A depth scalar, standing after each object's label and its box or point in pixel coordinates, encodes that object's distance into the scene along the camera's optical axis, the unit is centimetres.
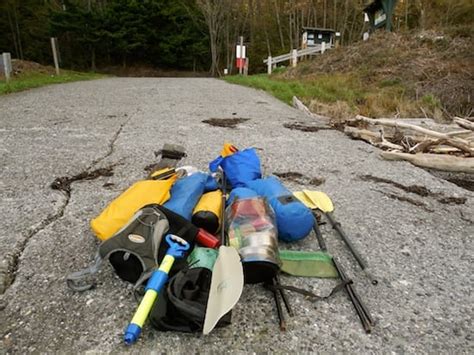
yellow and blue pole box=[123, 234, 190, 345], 123
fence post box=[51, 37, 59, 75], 1359
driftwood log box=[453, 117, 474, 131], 431
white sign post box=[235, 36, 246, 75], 1583
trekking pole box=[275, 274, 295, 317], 146
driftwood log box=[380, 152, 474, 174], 358
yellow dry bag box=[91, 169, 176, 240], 170
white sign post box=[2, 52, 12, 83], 908
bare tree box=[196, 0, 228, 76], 2384
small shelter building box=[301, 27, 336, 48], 2000
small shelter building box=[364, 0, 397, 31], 1449
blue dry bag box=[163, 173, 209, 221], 185
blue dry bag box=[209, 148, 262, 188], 247
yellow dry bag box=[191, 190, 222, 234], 185
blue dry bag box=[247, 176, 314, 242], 187
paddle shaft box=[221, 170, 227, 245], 174
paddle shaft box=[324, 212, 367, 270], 180
